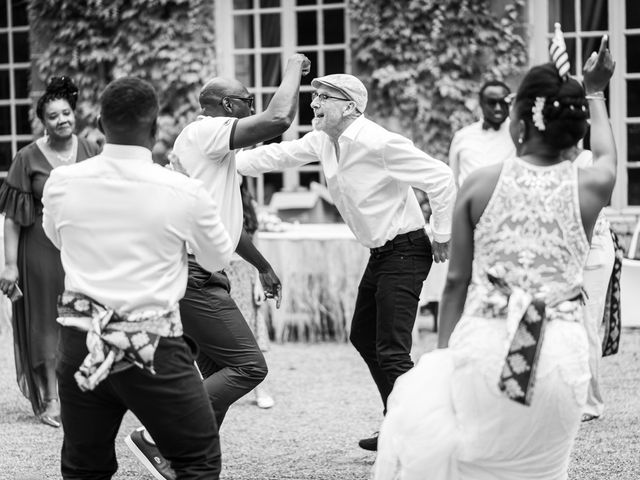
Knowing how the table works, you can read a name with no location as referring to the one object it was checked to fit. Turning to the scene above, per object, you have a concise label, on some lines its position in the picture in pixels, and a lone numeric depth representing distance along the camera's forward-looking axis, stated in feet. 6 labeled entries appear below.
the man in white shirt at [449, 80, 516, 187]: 40.53
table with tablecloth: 41.39
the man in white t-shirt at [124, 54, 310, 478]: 21.55
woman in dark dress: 29.16
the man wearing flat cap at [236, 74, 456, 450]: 24.29
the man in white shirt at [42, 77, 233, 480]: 15.51
